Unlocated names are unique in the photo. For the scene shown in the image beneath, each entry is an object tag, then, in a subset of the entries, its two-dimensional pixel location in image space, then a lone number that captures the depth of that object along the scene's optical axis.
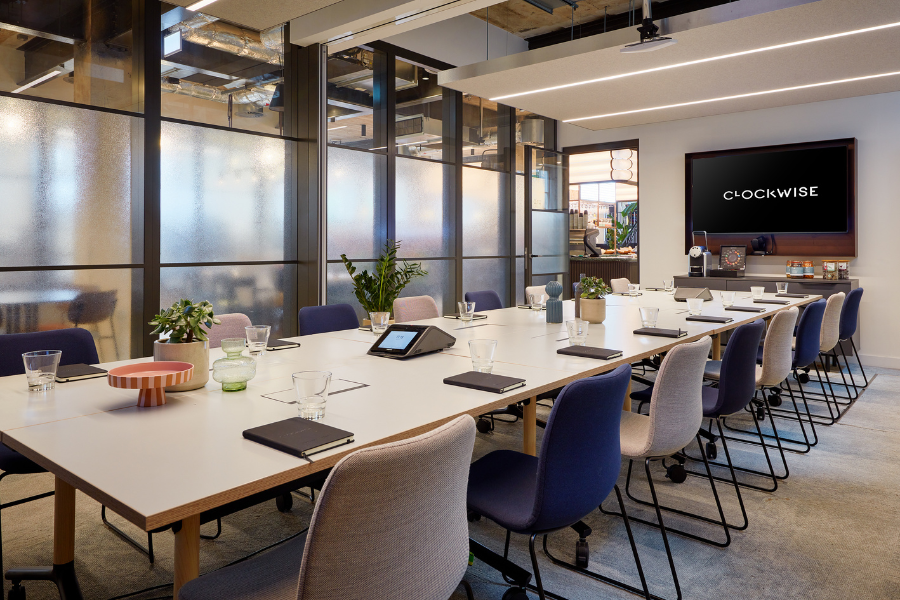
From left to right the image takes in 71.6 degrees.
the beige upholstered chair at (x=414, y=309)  4.17
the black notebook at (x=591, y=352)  2.52
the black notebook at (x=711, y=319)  3.64
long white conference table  1.19
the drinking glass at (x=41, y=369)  1.91
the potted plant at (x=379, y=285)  5.62
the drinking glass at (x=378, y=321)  3.16
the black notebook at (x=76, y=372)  2.11
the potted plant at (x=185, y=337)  1.98
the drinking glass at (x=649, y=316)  3.26
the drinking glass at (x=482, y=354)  2.15
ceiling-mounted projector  4.22
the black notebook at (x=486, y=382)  1.94
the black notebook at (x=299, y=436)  1.35
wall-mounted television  6.75
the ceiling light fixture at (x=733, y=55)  4.31
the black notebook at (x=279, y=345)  2.79
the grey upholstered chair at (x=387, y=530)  1.07
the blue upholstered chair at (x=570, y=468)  1.65
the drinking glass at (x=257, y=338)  2.54
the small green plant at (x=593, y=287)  3.59
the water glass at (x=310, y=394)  1.62
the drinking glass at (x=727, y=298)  4.46
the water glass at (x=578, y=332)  2.78
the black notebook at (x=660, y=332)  3.05
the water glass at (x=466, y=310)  3.68
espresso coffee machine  7.32
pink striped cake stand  1.73
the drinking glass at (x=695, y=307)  3.96
